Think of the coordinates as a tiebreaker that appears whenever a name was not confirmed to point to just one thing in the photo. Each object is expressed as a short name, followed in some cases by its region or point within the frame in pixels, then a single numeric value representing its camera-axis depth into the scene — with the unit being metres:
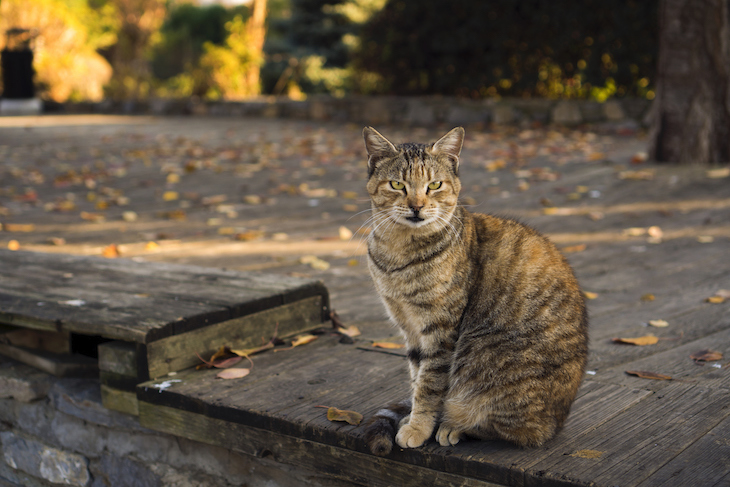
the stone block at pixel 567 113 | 11.80
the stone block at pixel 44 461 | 3.48
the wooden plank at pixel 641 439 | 2.10
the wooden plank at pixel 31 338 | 3.79
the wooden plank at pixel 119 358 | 3.08
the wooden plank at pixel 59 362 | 3.57
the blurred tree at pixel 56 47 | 18.45
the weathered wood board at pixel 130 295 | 3.09
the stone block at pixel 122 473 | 3.23
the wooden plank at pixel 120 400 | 3.11
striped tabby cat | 2.32
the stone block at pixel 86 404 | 3.28
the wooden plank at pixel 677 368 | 2.87
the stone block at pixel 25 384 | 3.51
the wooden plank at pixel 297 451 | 2.38
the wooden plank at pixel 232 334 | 3.07
